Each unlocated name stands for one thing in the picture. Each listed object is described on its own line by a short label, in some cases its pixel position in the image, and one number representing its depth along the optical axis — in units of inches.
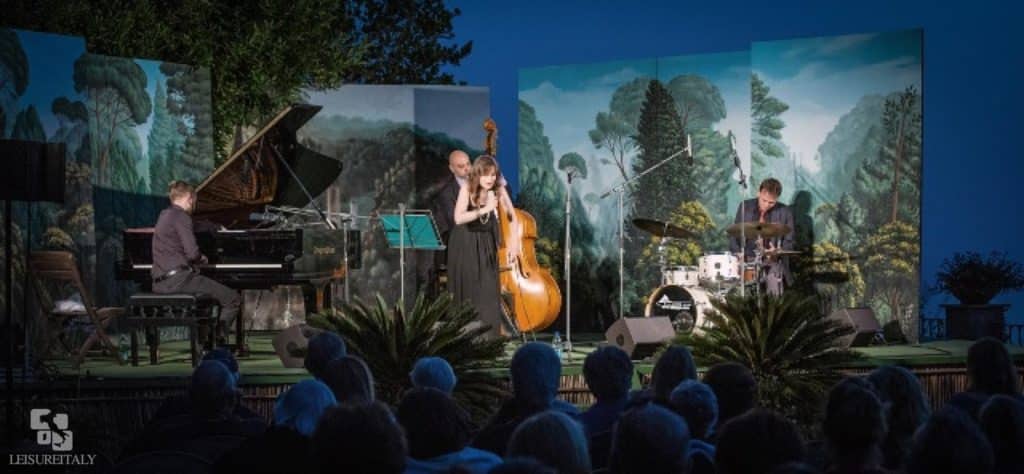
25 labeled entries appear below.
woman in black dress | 487.8
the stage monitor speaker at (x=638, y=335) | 477.7
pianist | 486.6
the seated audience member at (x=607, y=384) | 247.3
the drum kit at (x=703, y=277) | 557.3
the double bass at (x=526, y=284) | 506.9
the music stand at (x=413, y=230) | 519.8
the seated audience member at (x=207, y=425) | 222.7
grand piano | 518.3
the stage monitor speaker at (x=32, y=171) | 353.1
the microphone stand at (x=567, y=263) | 478.9
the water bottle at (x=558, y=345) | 507.2
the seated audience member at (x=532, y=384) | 241.3
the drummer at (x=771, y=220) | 565.9
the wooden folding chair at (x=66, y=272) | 496.1
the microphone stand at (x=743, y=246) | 537.1
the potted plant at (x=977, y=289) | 602.9
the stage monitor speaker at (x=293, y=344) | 454.9
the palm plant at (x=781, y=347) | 368.8
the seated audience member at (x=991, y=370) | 252.1
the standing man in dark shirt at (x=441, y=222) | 647.8
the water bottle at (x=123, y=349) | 512.4
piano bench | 480.7
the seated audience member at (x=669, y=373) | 252.8
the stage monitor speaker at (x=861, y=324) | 528.4
